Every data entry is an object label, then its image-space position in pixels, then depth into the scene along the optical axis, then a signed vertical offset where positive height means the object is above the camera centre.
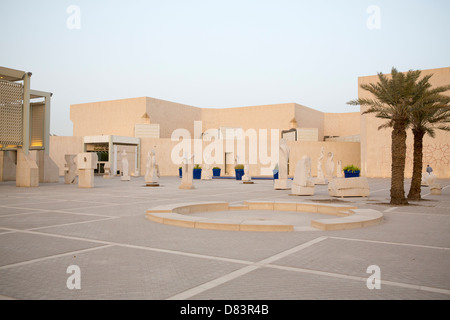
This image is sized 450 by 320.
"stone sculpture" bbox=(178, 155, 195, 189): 22.23 -0.60
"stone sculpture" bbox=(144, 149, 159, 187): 25.38 -0.51
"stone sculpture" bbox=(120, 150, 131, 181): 30.98 -0.61
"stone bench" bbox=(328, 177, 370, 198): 17.16 -1.03
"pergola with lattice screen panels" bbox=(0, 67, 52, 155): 23.36 +4.55
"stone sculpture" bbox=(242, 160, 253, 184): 31.08 -0.91
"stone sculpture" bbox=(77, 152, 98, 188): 22.64 -0.27
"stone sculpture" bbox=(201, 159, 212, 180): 36.59 -0.88
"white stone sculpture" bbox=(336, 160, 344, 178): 34.87 -0.69
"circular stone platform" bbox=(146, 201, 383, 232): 7.98 -1.32
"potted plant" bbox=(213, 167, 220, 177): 44.25 -0.83
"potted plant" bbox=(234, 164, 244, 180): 36.91 -0.69
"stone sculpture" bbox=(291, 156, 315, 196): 18.23 -0.82
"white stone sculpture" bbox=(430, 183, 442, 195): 18.77 -1.19
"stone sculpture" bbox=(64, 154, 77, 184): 27.50 -0.47
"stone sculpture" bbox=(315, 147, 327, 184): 28.89 -1.06
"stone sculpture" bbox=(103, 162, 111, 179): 37.50 -0.64
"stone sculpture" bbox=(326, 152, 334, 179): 28.39 -0.22
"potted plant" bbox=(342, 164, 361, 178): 34.19 -0.62
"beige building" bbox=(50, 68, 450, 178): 40.81 +4.09
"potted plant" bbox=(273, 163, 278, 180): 32.04 -0.84
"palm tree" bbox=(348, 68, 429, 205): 13.79 +2.16
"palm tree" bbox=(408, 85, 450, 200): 14.48 +1.95
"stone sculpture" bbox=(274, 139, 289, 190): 22.78 -0.72
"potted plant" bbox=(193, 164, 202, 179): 38.53 -0.94
